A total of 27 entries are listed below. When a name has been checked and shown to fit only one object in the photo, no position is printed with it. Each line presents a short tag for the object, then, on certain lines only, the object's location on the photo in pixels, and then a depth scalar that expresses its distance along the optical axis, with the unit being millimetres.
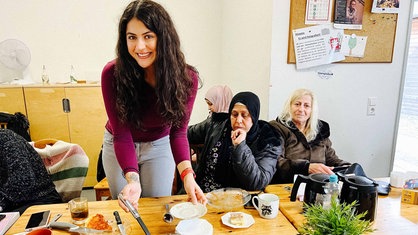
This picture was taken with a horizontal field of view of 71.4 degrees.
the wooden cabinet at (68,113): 2922
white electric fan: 3064
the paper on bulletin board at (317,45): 2021
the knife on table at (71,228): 958
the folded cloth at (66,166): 1604
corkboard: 2069
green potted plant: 640
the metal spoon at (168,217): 1038
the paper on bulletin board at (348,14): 2021
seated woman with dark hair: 1428
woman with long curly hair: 1140
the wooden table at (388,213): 1023
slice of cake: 1018
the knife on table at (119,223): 960
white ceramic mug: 1056
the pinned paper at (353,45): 2100
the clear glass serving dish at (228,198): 1132
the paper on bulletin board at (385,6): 2080
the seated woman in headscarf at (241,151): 1495
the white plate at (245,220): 1005
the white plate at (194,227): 950
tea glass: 1049
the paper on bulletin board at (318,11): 1986
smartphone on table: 994
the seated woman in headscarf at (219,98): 2201
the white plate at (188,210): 1047
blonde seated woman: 1916
